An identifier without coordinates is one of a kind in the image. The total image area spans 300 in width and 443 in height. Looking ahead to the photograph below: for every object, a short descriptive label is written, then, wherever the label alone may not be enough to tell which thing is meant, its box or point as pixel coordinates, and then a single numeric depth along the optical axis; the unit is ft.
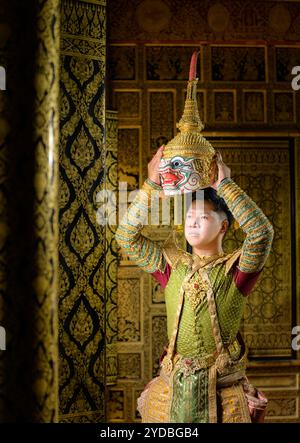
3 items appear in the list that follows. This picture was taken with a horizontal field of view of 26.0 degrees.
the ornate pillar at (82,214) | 7.54
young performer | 8.30
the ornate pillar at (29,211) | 3.96
